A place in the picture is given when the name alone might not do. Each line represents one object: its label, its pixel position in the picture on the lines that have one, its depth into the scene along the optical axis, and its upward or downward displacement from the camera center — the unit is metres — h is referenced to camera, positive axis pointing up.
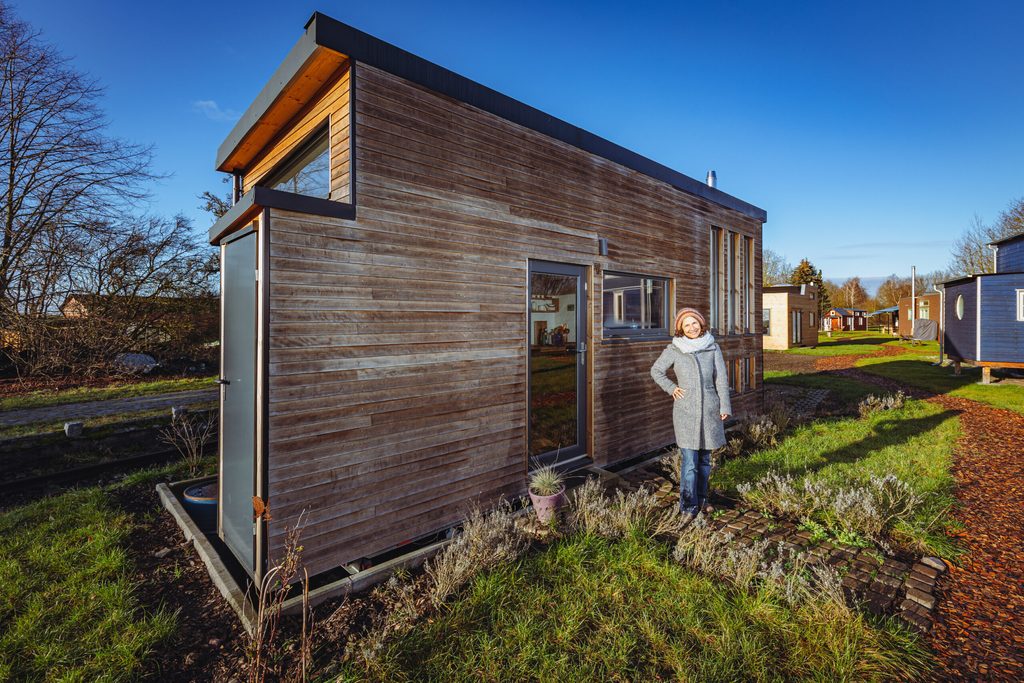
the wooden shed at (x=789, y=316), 25.06 +1.42
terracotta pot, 3.93 -1.53
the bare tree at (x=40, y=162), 11.95 +5.19
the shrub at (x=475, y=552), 2.96 -1.60
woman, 4.13 -0.61
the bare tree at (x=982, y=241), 22.89 +5.72
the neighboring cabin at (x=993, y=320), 12.51 +0.55
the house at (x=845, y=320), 49.66 +2.26
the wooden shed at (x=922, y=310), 33.69 +2.35
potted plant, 3.96 -1.44
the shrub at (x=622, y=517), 3.75 -1.60
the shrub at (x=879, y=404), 8.81 -1.38
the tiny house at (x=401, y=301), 3.15 +0.35
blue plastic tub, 4.43 -1.77
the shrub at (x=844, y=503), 3.87 -1.60
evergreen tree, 43.78 +6.59
